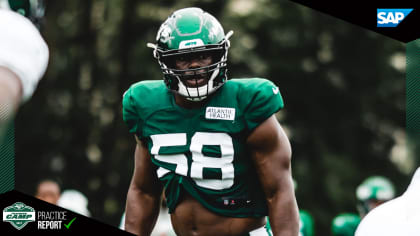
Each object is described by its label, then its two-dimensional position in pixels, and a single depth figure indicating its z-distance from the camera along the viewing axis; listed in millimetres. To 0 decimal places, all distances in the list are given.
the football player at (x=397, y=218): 4542
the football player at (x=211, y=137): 6351
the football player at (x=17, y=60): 4542
